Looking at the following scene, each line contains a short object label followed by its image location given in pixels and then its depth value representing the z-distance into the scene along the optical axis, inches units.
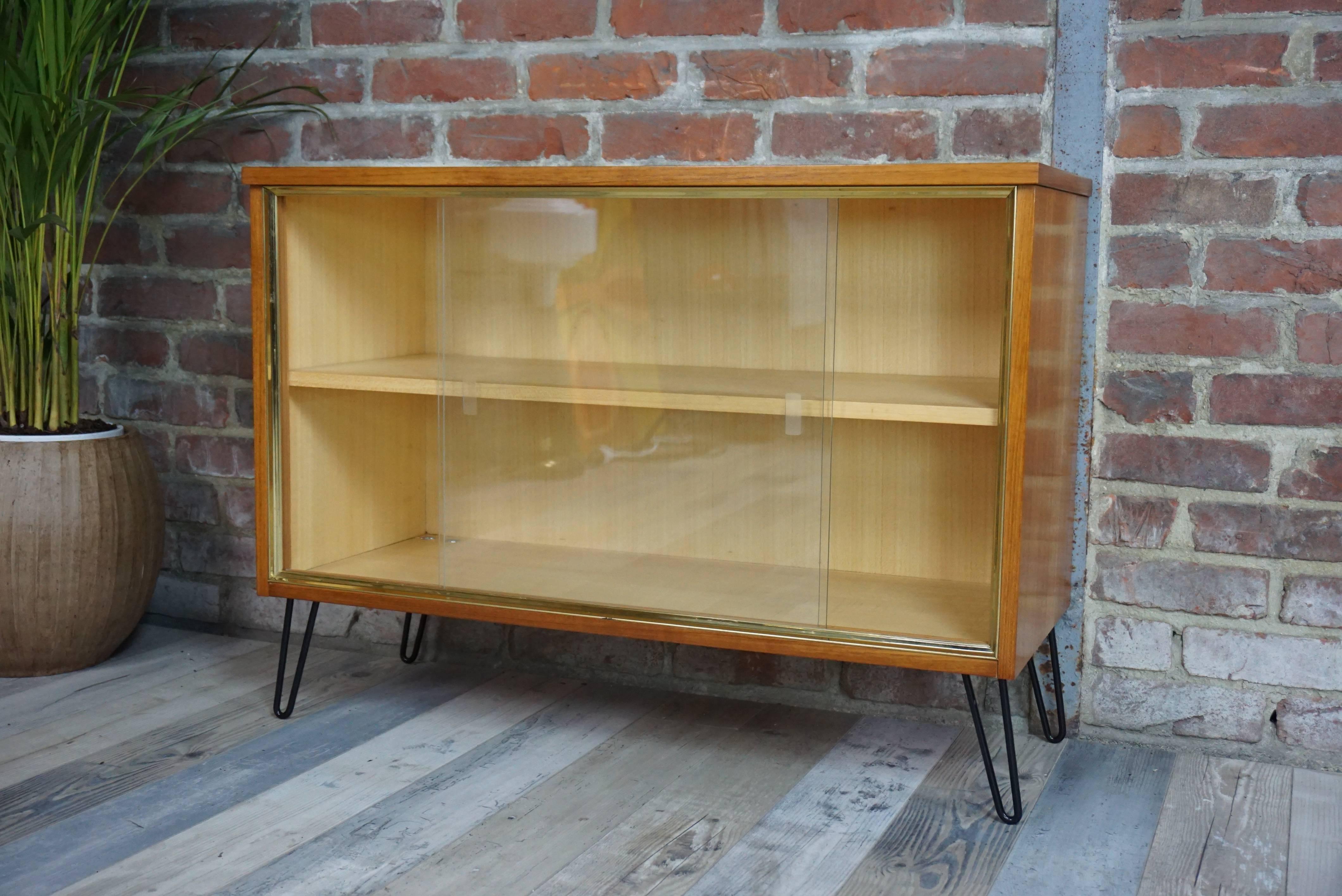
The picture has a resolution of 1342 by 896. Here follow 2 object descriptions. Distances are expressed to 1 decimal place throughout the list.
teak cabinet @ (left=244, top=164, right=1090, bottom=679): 63.3
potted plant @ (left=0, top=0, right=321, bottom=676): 78.5
